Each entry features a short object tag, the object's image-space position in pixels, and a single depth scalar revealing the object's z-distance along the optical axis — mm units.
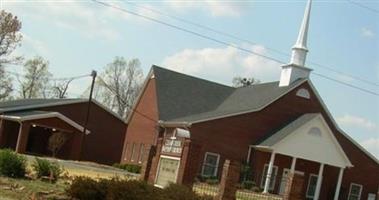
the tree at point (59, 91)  85250
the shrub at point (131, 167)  47156
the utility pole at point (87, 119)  51000
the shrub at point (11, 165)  21922
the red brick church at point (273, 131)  43031
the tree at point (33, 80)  87250
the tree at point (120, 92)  93762
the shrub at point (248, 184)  39969
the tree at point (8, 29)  60469
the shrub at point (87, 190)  16844
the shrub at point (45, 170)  22059
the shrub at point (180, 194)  15273
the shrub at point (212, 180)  37838
